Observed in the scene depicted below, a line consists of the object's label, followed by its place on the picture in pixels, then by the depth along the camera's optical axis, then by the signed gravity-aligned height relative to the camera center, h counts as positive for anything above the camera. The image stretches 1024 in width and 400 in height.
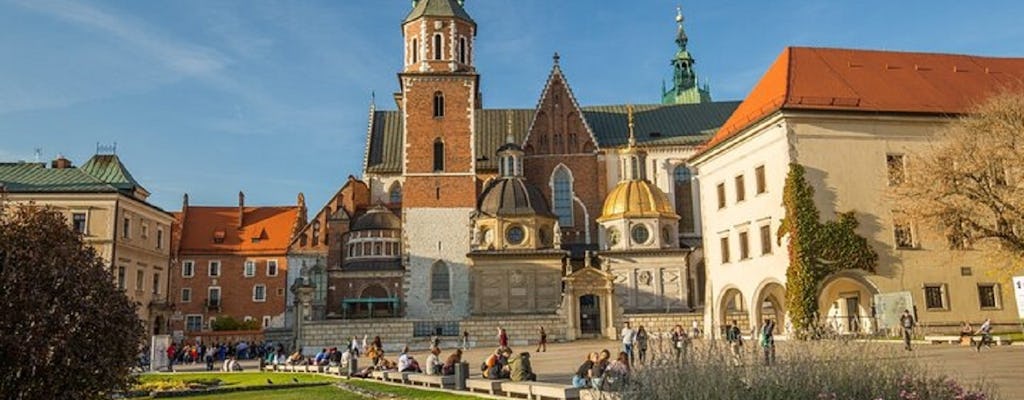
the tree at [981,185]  27.27 +4.50
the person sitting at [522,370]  19.66 -0.82
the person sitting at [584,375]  16.91 -0.85
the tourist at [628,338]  25.33 -0.19
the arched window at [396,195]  60.12 +9.75
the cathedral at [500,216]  49.69 +7.31
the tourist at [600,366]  17.12 -0.67
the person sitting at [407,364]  25.08 -0.84
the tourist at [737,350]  12.02 -0.30
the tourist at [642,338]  26.19 -0.20
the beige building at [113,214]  45.84 +6.91
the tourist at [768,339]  12.21 -0.23
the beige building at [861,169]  31.08 +5.88
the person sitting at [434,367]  23.21 -0.85
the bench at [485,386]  17.97 -1.09
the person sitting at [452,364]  21.72 -0.73
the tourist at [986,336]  24.62 -0.28
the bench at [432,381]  20.36 -1.10
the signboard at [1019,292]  23.34 +0.90
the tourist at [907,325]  23.38 +0.07
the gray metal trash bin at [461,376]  19.61 -0.93
